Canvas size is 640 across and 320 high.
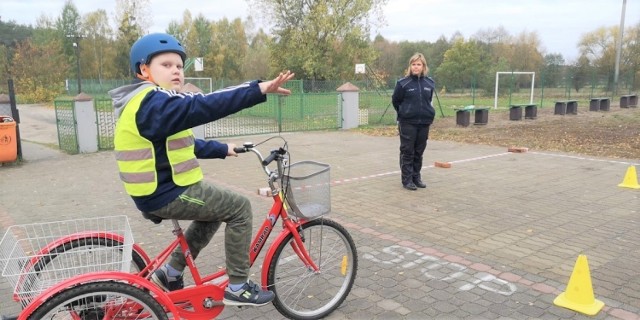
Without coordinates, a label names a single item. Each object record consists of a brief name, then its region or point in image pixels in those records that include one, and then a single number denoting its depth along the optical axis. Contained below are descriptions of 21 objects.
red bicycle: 2.43
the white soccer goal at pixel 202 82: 23.70
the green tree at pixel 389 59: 51.19
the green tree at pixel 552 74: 30.51
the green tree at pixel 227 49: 54.44
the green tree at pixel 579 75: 30.80
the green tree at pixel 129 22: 41.75
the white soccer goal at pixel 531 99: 25.67
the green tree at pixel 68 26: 54.19
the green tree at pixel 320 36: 34.78
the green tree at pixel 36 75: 37.31
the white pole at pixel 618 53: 33.53
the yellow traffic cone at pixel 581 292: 3.48
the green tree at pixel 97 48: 49.62
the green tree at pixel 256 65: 44.69
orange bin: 9.23
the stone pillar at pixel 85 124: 10.79
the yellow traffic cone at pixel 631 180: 7.23
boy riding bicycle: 2.44
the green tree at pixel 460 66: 33.56
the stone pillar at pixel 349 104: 15.77
